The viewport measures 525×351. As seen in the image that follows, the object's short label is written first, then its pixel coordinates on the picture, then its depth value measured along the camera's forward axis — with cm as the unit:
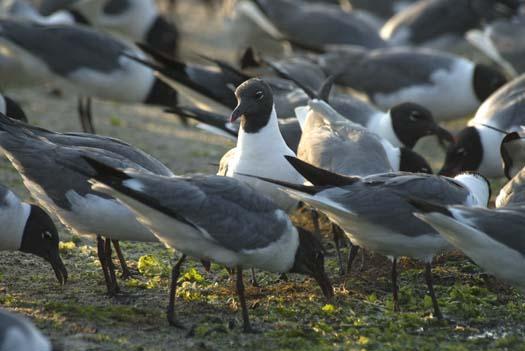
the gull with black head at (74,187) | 1144
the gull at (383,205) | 1085
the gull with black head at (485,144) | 1655
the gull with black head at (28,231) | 1195
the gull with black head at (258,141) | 1255
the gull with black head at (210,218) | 1009
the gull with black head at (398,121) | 1698
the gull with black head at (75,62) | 1925
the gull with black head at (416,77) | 1995
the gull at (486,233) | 1017
